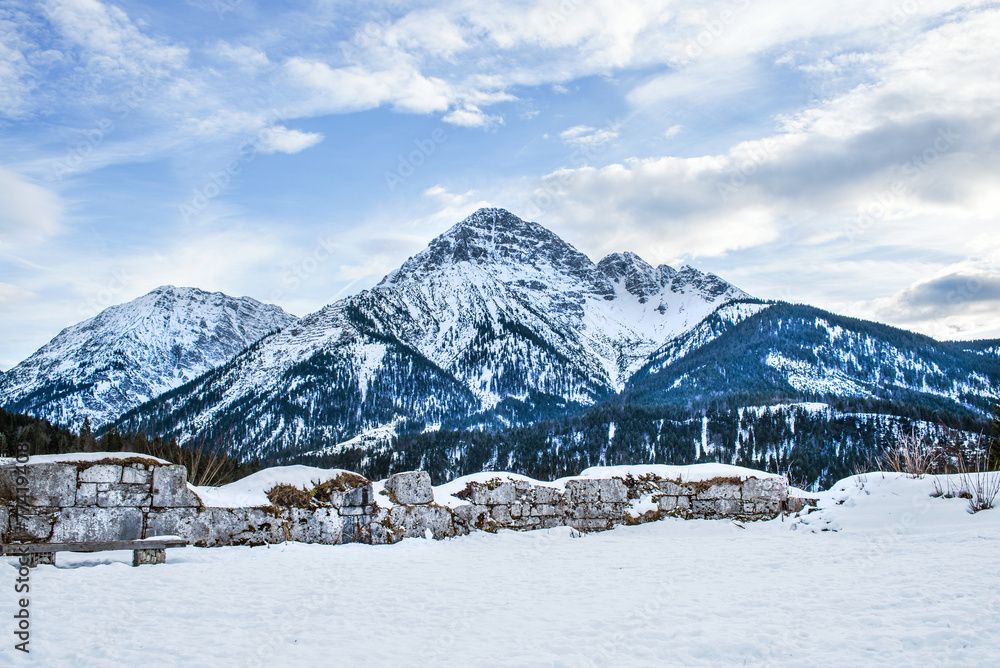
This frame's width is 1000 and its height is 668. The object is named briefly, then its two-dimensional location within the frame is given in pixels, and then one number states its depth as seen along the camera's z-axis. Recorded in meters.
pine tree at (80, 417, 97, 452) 52.19
